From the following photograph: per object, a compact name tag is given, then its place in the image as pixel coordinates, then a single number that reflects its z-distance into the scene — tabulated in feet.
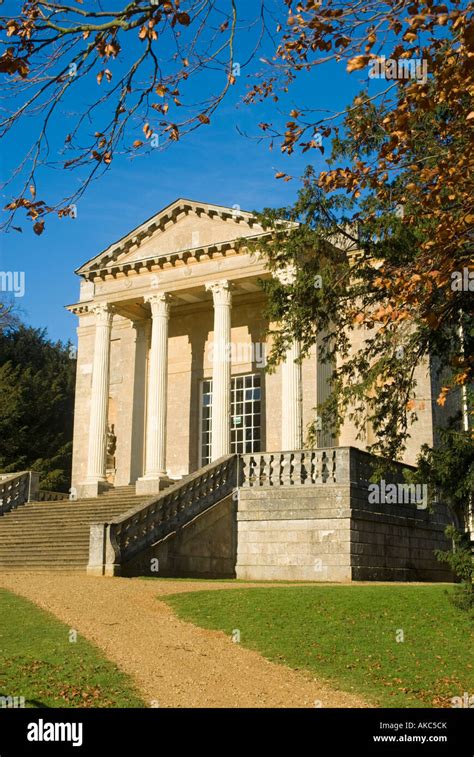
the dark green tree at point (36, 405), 148.77
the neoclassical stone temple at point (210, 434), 71.82
